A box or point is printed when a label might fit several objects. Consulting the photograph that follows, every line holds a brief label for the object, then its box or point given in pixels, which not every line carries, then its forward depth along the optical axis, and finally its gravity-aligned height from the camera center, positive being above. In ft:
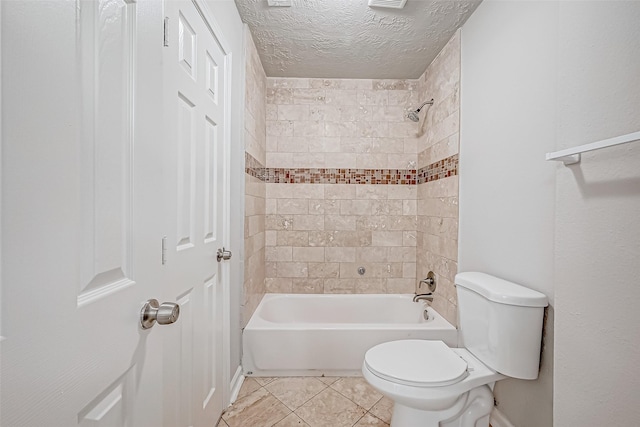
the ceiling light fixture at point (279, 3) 6.02 +3.92
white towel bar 2.39 +0.56
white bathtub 7.13 -2.96
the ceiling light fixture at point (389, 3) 5.97 +3.92
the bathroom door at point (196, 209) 3.64 +0.00
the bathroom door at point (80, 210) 1.38 -0.02
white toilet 4.46 -2.30
